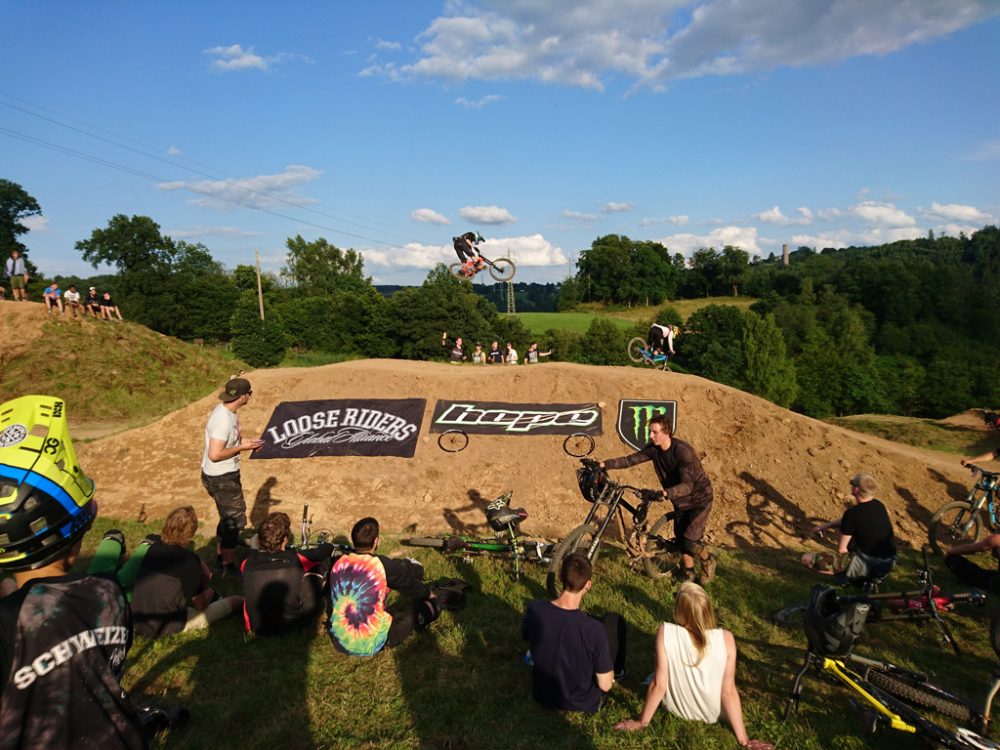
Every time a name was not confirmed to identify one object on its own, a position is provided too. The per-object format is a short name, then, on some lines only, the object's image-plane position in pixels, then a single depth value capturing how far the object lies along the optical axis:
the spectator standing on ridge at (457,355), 26.56
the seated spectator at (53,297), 29.51
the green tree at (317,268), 92.69
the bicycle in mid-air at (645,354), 19.48
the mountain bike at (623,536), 7.54
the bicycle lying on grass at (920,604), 6.21
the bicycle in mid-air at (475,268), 25.02
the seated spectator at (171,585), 6.43
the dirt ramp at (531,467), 12.16
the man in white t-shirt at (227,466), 8.20
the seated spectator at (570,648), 4.79
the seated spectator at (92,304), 31.48
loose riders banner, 15.18
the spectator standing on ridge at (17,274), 29.02
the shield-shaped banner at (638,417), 14.90
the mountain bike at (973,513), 9.75
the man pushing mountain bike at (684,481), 7.78
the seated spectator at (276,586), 6.24
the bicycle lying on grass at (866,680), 4.60
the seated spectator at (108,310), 31.42
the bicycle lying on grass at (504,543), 8.12
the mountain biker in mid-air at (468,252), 24.68
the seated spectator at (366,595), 5.73
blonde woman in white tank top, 4.62
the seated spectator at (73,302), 30.19
